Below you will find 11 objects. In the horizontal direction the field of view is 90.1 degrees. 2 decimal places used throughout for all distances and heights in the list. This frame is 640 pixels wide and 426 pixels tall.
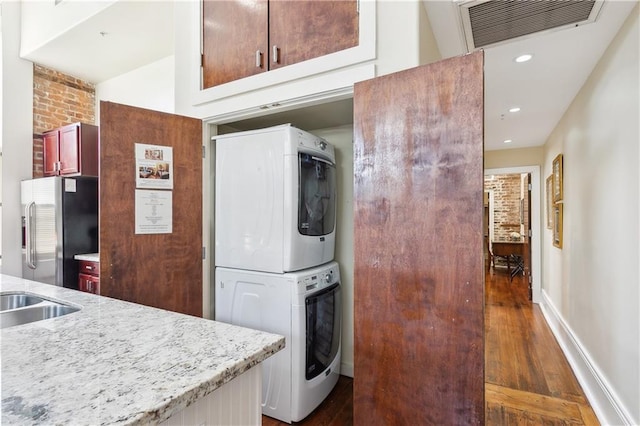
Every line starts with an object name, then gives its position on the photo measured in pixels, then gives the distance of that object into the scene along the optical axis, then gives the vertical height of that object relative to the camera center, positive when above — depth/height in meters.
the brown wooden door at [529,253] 5.05 -0.71
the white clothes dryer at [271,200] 2.00 +0.08
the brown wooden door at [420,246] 1.33 -0.16
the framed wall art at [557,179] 3.59 +0.37
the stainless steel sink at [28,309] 1.31 -0.42
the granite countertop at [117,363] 0.62 -0.38
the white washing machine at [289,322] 1.97 -0.73
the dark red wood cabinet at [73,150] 3.29 +0.66
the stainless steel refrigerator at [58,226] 3.10 -0.13
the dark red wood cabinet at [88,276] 3.02 -0.62
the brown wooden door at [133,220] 1.86 -0.05
